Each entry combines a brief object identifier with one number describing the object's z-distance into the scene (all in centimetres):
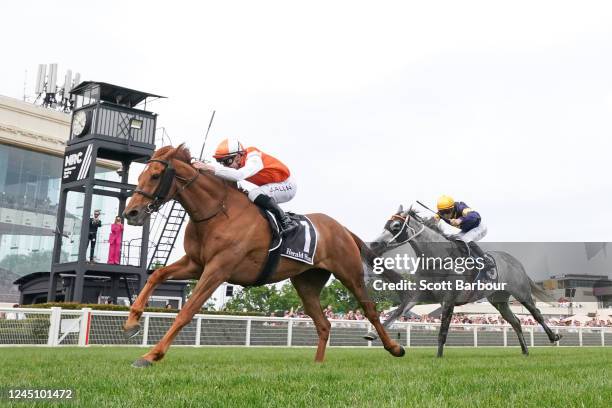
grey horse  900
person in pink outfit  2300
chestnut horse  582
